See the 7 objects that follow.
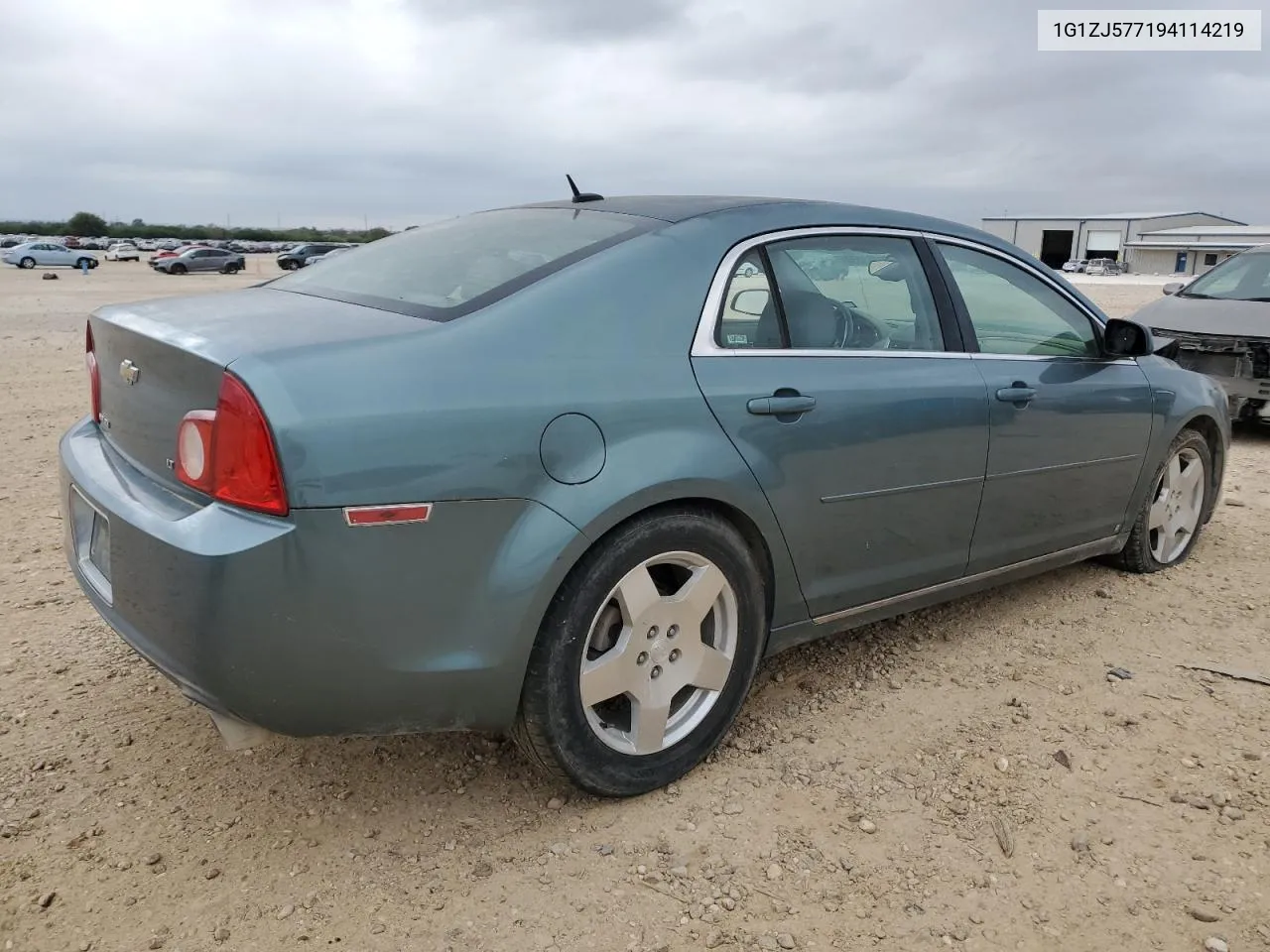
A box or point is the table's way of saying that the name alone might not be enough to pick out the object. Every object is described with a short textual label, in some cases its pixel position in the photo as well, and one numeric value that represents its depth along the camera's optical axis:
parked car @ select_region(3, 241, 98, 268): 43.91
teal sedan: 2.08
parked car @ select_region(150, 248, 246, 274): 42.78
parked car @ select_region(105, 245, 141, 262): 56.09
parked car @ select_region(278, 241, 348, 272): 43.50
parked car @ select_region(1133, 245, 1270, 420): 7.19
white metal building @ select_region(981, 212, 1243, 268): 82.56
